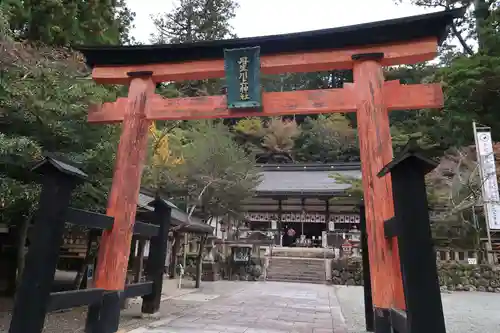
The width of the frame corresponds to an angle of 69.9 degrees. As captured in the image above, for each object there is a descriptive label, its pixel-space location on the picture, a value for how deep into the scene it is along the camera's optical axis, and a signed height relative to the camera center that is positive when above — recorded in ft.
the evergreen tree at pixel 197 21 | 102.73 +67.36
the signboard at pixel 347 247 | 59.20 +2.47
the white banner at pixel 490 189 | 43.39 +9.31
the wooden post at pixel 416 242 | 8.82 +0.58
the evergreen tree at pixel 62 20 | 25.60 +17.46
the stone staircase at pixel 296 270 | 60.44 -1.48
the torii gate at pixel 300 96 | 15.85 +8.05
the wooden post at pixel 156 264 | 22.16 -0.52
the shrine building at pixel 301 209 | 78.89 +11.85
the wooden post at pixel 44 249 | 11.24 +0.10
